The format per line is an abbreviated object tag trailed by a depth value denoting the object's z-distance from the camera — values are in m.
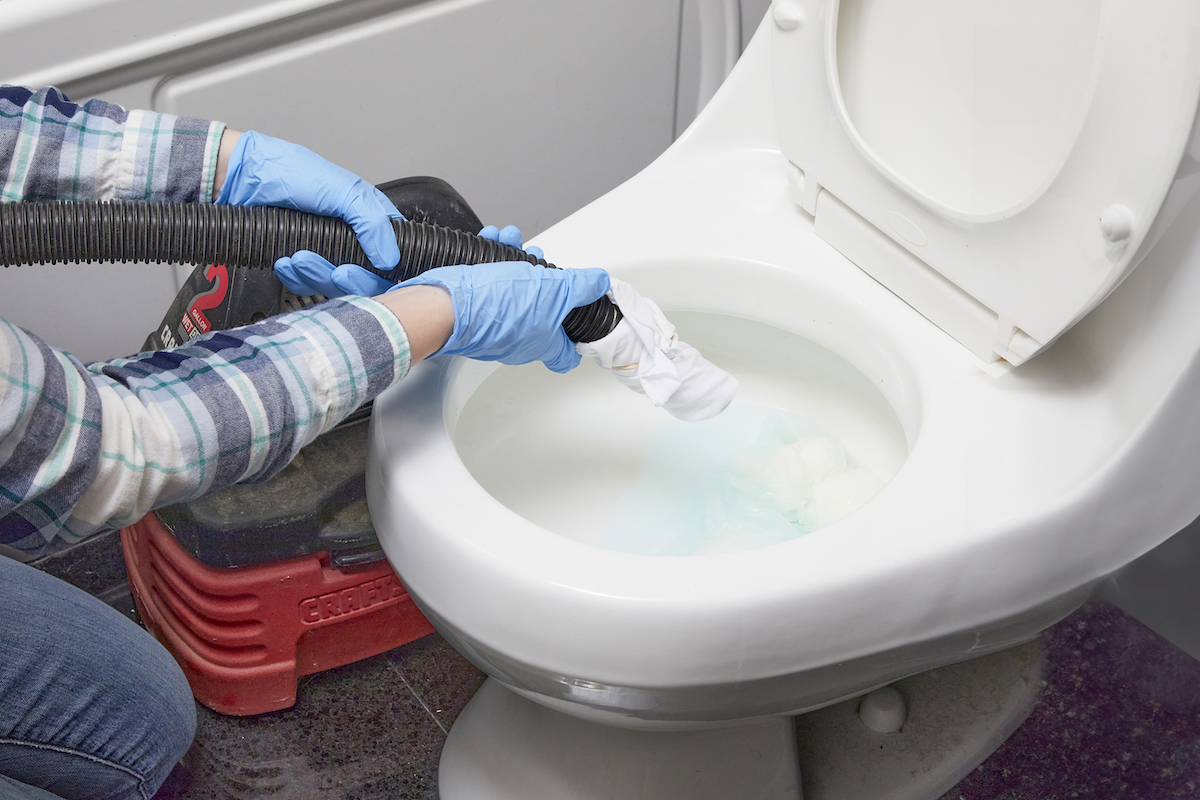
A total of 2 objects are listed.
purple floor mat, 0.96
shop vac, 0.89
